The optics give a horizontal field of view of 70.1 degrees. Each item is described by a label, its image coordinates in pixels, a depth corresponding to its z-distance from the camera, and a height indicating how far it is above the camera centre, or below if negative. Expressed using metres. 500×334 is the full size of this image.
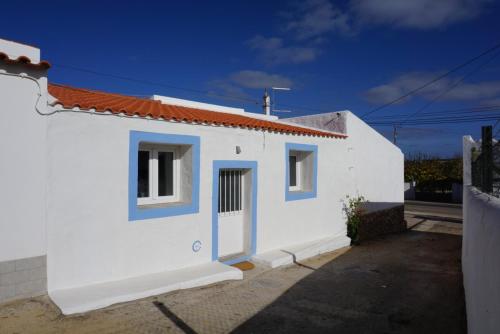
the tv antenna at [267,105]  18.16 +3.76
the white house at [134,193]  4.64 -0.25
